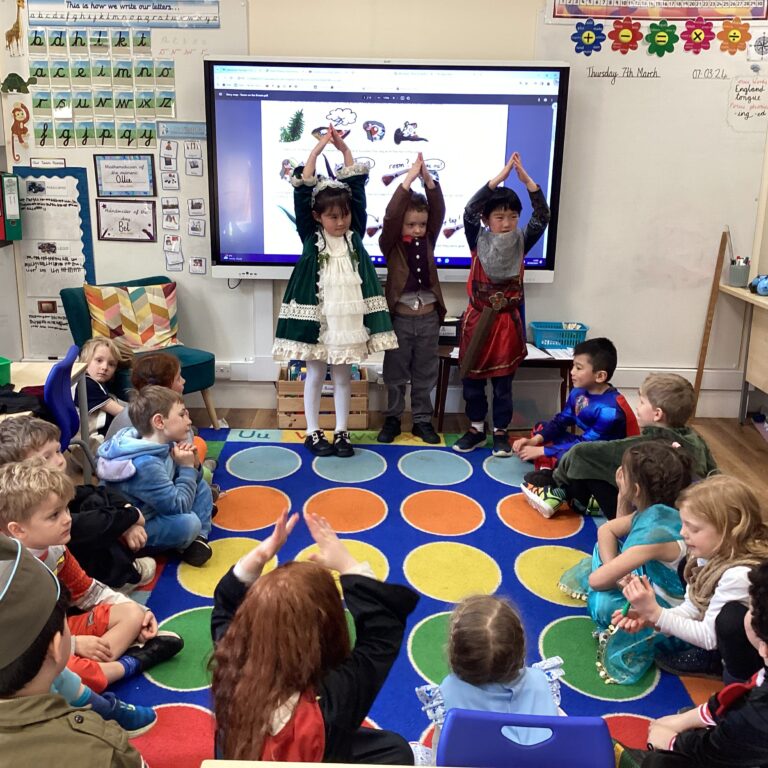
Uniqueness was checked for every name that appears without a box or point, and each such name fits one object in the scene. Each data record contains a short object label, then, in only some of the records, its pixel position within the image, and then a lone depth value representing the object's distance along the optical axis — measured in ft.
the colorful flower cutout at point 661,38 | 13.04
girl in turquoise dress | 7.47
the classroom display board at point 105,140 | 12.98
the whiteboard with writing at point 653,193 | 13.29
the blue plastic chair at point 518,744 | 4.16
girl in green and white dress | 11.80
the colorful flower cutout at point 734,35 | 13.07
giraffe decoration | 12.93
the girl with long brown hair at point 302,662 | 4.13
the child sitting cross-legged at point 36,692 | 3.81
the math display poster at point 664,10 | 12.97
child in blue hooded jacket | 8.71
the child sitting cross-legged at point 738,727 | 4.84
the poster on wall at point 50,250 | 13.62
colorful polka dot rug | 7.00
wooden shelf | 12.93
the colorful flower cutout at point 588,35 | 13.03
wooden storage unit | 13.47
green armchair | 12.79
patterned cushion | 13.25
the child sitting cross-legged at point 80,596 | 6.68
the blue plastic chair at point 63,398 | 8.89
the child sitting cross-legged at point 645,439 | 9.21
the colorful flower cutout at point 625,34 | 13.03
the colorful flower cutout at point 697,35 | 13.05
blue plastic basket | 13.91
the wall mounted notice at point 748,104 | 13.34
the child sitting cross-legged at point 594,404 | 10.78
